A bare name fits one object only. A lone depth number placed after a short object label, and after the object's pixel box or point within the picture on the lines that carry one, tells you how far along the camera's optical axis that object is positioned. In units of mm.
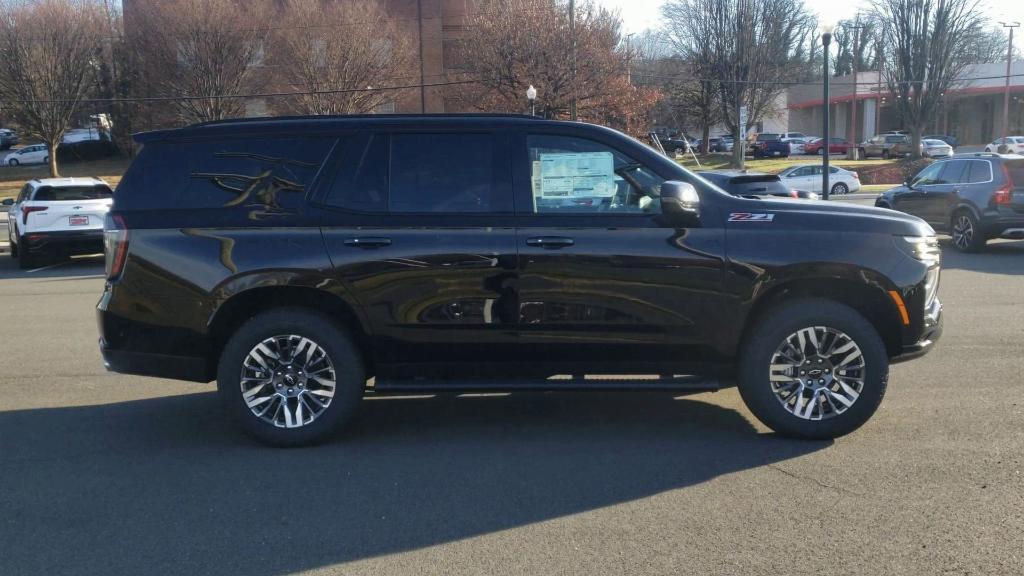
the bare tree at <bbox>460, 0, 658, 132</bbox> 34750
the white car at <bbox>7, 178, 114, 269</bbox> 15812
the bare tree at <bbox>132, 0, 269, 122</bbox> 38469
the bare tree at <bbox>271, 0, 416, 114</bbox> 37688
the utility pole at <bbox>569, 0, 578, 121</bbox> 32875
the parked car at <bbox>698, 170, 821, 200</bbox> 11427
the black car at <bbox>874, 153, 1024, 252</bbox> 15125
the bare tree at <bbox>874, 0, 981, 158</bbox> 45969
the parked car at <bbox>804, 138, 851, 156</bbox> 58719
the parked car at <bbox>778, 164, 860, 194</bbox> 30562
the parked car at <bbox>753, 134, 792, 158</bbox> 58250
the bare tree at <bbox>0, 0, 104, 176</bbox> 39875
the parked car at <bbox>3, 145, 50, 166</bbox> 53625
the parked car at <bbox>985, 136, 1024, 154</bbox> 46122
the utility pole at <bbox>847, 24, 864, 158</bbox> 57188
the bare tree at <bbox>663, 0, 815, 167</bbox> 50281
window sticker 5633
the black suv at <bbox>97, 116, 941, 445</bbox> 5504
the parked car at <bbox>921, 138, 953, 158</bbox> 49984
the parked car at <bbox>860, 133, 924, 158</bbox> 52062
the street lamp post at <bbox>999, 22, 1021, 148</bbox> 50900
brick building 41500
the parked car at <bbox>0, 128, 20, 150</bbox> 63706
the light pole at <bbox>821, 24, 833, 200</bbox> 19203
